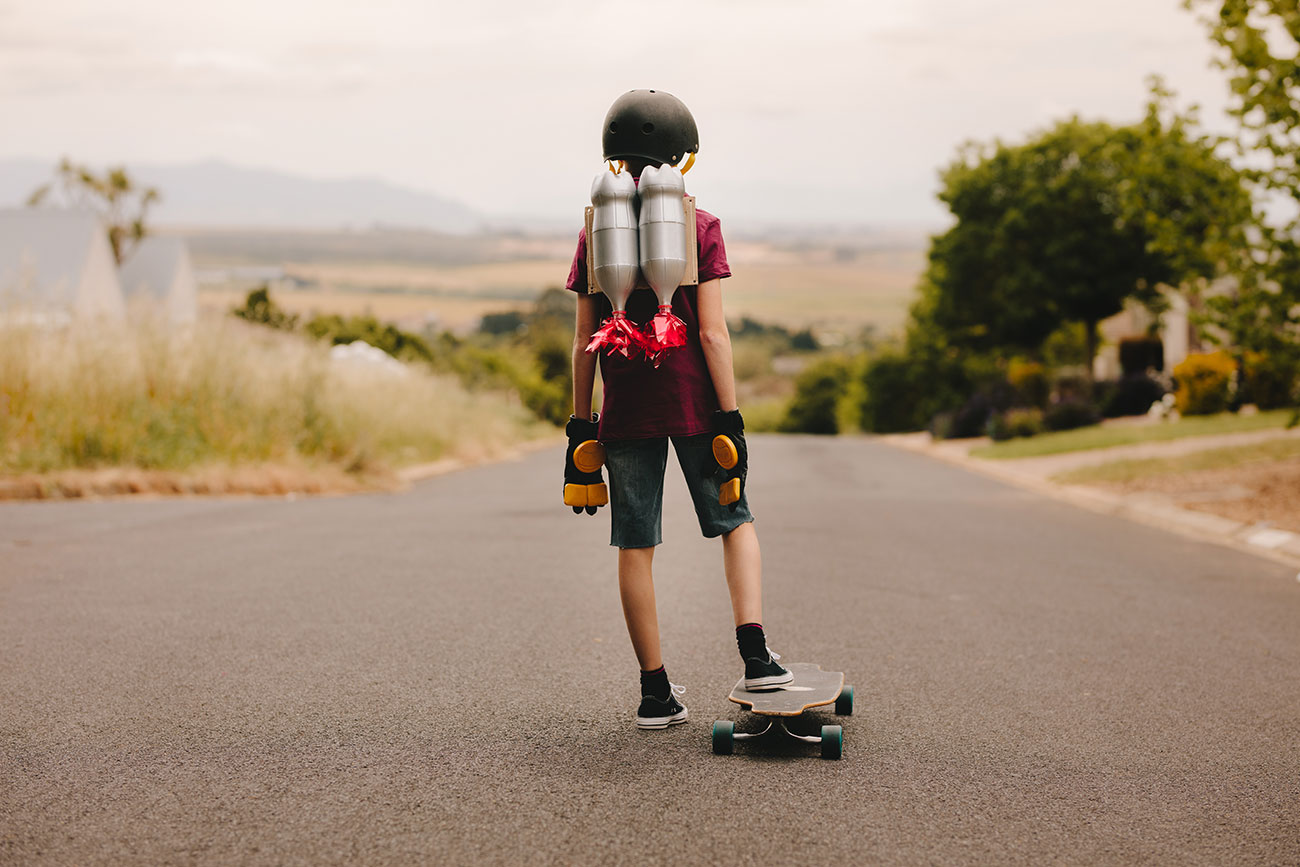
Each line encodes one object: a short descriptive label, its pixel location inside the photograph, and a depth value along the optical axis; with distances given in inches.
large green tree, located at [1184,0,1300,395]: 456.1
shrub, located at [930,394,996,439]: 1407.5
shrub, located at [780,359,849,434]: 3796.8
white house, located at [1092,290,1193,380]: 1482.5
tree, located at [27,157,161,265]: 1771.7
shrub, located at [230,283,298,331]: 690.8
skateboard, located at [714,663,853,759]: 152.3
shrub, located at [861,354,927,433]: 2559.1
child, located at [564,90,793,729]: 161.5
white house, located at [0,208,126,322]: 1450.5
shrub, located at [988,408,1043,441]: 1155.3
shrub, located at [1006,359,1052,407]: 1369.3
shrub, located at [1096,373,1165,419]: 1280.8
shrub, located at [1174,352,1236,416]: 1069.8
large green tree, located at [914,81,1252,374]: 1398.9
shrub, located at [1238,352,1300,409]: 1026.7
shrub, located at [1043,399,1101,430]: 1150.3
